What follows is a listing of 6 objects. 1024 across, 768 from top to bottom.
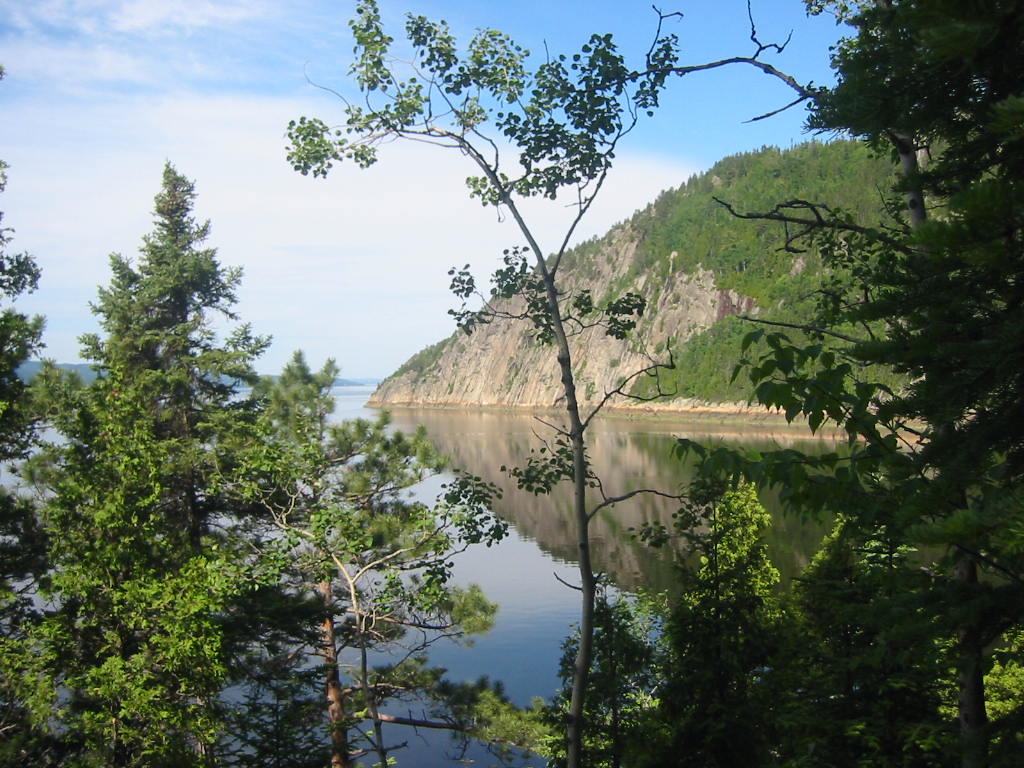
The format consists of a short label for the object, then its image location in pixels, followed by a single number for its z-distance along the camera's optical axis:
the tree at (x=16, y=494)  9.38
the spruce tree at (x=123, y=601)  8.09
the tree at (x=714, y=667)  8.09
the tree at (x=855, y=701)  6.59
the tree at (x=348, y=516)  9.74
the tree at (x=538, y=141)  5.57
